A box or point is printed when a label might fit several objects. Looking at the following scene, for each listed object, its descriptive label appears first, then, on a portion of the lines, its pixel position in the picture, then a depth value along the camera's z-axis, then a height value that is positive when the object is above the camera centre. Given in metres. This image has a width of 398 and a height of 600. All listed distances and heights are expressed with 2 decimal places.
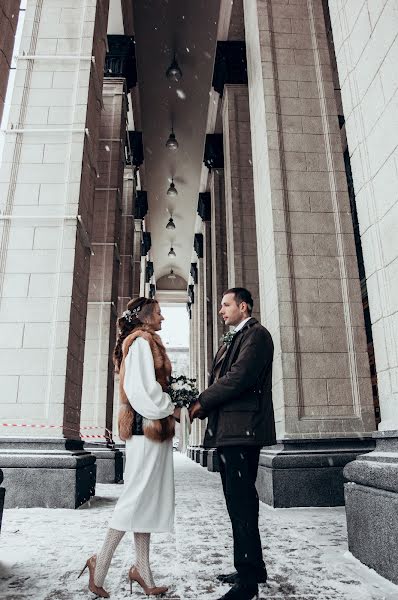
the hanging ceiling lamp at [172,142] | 18.70 +11.07
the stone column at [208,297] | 19.25 +5.82
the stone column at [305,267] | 6.26 +2.40
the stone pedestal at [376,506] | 2.96 -0.43
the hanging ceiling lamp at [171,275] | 36.56 +12.01
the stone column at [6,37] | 3.35 +2.76
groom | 2.85 +0.04
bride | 2.83 -0.13
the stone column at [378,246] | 3.12 +1.33
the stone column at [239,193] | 11.00 +5.74
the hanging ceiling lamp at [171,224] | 25.35 +10.98
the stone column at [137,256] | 20.08 +7.86
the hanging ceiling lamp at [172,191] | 21.55 +10.65
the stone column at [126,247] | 17.31 +6.66
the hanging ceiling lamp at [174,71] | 15.98 +11.71
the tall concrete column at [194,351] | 21.86 +5.00
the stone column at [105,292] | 10.85 +3.58
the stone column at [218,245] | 16.16 +6.50
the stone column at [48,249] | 6.39 +2.78
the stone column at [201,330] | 21.59 +5.10
